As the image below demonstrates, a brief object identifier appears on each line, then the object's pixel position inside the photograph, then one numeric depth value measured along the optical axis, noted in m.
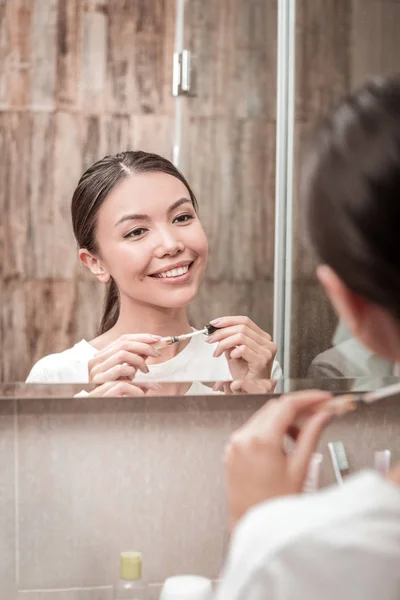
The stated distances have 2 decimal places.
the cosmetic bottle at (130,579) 0.95
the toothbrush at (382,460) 1.05
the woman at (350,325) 0.46
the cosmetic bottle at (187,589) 0.92
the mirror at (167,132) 0.98
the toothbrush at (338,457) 1.12
